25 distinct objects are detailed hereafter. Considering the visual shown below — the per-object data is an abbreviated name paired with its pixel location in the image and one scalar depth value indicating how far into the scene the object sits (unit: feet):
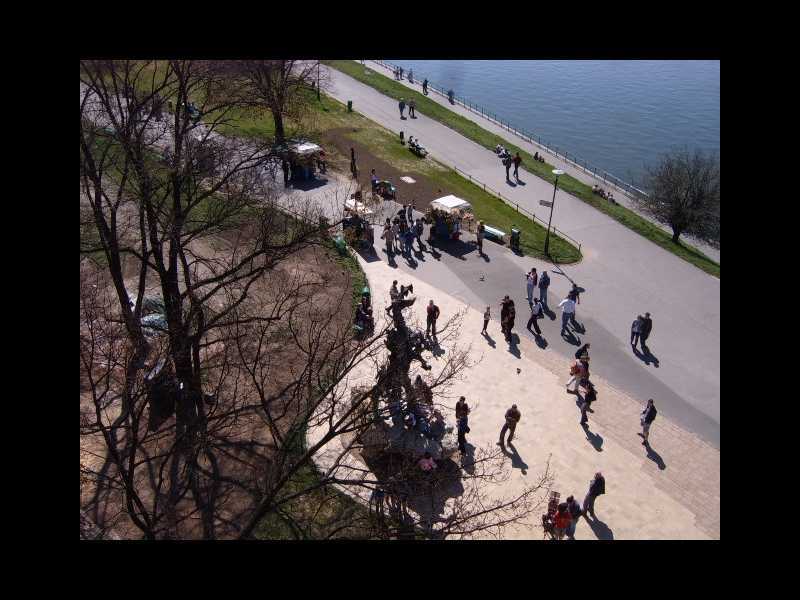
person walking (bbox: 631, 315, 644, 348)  63.52
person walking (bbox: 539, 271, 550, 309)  69.72
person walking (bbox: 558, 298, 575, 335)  66.23
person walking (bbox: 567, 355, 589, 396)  56.39
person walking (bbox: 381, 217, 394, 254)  79.41
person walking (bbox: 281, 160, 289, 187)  90.97
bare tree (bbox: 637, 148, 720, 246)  97.09
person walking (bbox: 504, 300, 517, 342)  63.67
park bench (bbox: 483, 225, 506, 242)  84.79
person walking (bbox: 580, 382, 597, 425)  53.47
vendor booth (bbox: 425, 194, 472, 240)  82.69
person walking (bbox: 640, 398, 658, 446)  51.29
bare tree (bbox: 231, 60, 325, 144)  65.28
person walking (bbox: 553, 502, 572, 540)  42.42
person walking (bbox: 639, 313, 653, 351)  63.10
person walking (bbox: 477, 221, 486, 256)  81.00
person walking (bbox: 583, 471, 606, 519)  44.39
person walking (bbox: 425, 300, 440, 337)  62.49
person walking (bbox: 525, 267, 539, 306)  69.92
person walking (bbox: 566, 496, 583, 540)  43.24
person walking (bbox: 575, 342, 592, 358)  58.65
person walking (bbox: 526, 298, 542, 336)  65.87
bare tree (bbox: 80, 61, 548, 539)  38.24
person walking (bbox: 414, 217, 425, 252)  82.17
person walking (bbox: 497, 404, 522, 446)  49.70
